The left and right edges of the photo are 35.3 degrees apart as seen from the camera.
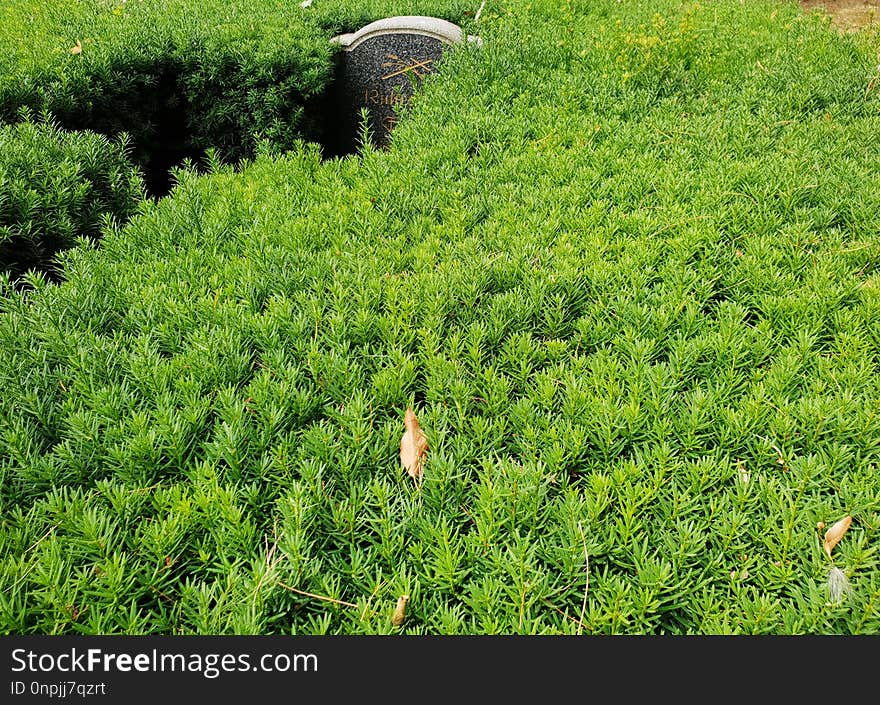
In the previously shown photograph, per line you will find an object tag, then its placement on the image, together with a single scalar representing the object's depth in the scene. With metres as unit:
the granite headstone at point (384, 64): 3.42
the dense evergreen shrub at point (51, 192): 2.54
